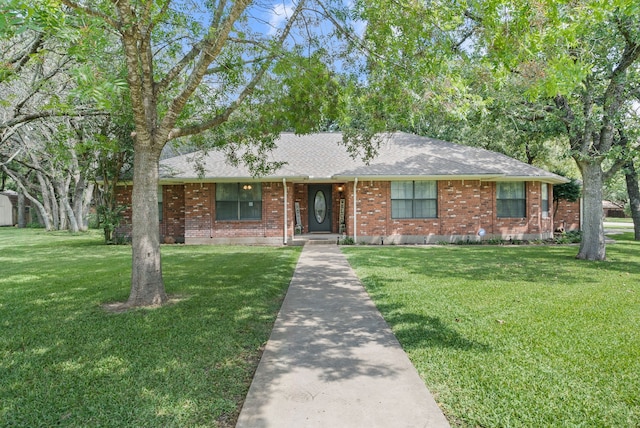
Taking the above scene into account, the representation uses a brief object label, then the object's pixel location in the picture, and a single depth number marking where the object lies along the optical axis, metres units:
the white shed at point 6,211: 35.42
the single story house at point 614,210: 46.44
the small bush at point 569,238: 15.45
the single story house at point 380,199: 14.92
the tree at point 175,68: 5.15
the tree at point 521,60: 4.96
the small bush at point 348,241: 14.92
